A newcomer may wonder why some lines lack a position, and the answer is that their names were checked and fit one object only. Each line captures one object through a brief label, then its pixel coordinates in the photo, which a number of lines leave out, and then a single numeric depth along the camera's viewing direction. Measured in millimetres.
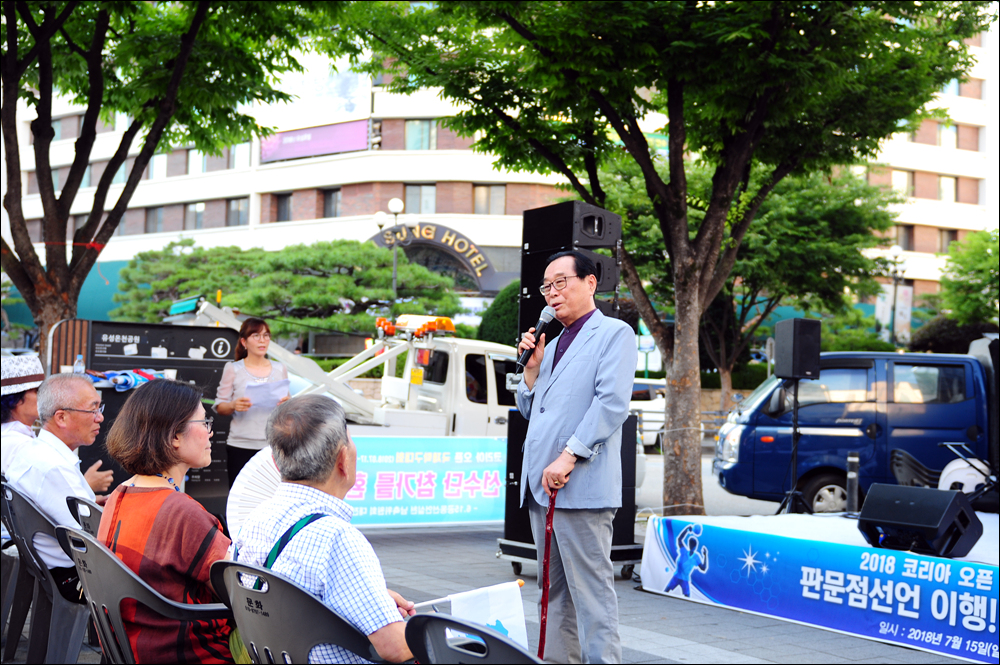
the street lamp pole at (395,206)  21712
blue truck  10438
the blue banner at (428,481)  8891
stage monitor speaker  5363
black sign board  8281
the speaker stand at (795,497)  8398
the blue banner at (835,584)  5027
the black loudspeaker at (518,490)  6867
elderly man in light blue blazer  3910
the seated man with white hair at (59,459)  3838
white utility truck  11328
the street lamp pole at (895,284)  24203
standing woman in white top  6891
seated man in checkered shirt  2258
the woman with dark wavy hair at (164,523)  2607
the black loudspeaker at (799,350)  8992
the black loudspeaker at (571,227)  6387
